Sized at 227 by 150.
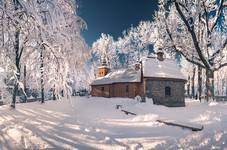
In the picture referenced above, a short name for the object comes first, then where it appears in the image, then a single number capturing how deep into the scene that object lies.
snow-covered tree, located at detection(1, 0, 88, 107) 3.90
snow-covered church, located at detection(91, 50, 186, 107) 18.05
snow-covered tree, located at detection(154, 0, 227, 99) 12.62
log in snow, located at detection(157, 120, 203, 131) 7.17
